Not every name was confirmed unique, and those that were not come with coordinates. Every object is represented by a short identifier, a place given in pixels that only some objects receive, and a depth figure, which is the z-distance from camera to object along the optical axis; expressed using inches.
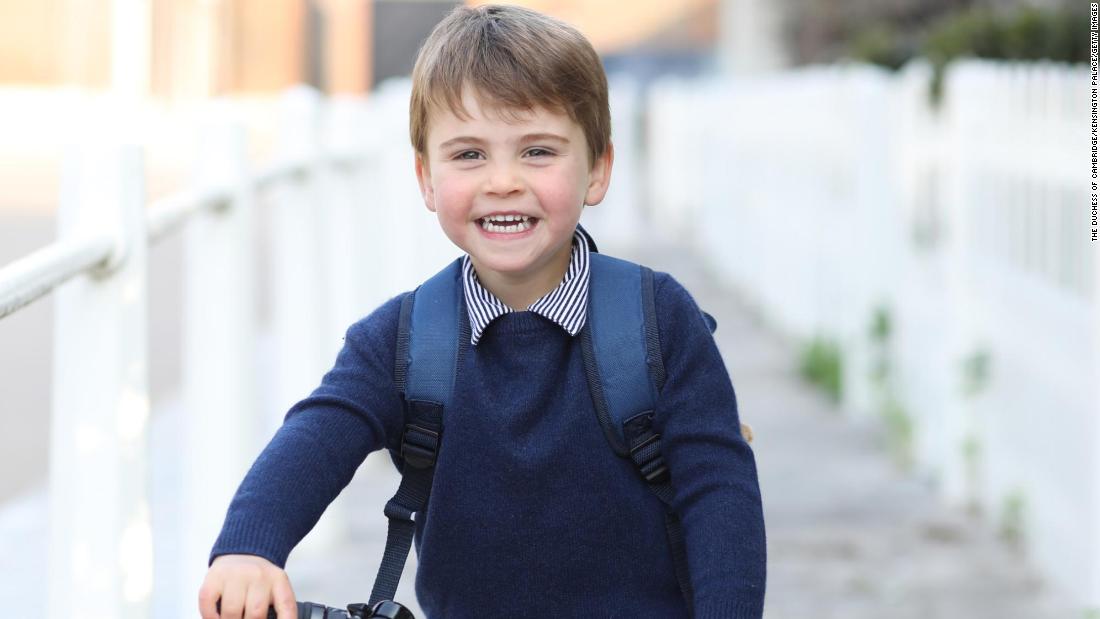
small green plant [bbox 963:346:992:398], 377.7
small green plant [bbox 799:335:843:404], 548.6
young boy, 143.8
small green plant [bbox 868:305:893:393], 481.9
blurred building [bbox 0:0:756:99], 1693.3
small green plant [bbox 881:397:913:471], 433.5
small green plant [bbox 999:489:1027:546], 341.8
